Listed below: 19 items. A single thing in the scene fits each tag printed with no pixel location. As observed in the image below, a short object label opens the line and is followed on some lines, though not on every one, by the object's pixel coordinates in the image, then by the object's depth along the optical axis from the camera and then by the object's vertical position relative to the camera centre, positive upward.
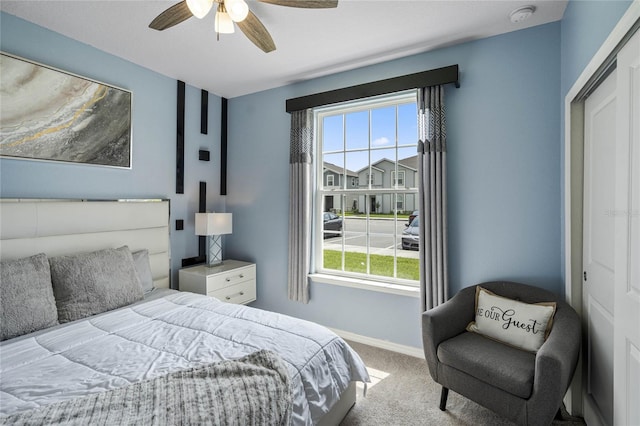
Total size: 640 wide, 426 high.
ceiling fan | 1.57 +1.12
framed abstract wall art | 2.14 +0.75
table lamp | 3.20 -0.19
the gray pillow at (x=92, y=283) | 2.05 -0.52
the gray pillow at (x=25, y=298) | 1.75 -0.53
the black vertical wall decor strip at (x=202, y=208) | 3.56 +0.03
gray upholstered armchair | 1.50 -0.86
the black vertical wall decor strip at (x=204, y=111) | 3.54 +1.18
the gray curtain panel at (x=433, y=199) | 2.49 +0.10
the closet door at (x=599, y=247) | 1.57 -0.21
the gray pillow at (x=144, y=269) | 2.62 -0.51
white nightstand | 3.02 -0.73
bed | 1.23 -0.73
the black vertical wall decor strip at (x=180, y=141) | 3.27 +0.76
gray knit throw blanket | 1.06 -0.73
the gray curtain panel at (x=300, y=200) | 3.20 +0.11
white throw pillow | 1.87 -0.72
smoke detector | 2.04 +1.35
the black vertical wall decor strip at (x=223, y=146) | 3.81 +0.82
